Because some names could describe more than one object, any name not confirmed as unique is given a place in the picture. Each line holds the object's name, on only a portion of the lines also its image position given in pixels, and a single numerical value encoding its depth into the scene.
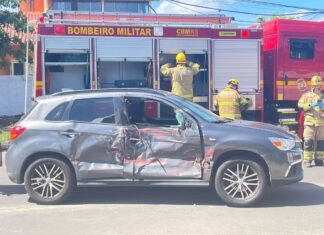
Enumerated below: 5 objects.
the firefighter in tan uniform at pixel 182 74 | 10.94
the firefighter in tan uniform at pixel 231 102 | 9.80
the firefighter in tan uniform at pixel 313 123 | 10.05
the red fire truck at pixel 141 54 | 11.07
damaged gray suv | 6.71
